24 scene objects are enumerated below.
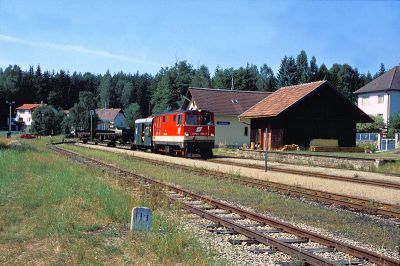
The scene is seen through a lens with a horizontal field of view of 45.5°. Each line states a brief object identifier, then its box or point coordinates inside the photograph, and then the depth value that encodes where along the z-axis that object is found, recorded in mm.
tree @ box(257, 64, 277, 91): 105912
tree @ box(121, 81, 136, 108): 153125
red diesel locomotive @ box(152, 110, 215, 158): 30656
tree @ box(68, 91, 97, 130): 94625
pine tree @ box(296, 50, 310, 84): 105500
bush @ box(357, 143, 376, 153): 38272
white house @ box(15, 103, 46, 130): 145250
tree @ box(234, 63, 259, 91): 101500
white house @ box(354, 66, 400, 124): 62219
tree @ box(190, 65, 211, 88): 111881
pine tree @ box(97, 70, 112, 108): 156625
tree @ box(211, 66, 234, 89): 105206
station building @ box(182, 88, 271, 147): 49188
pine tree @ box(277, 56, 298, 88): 104438
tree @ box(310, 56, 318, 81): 107956
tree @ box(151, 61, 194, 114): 93375
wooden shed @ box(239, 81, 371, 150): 38594
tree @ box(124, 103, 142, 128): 109219
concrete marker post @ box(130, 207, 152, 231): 7914
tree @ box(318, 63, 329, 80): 108925
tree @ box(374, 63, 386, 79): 147875
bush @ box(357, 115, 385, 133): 57156
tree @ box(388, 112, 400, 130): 55031
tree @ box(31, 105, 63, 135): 97312
